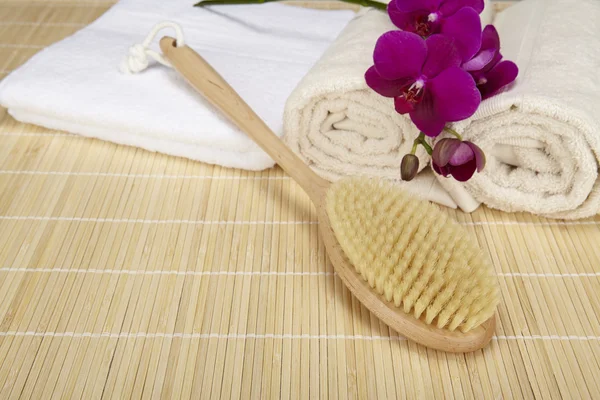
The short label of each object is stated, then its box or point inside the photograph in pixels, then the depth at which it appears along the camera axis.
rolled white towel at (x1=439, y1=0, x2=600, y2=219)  0.57
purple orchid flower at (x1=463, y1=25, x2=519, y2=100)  0.59
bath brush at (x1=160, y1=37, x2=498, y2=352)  0.50
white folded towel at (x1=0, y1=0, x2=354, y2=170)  0.71
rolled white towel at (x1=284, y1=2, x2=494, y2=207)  0.62
